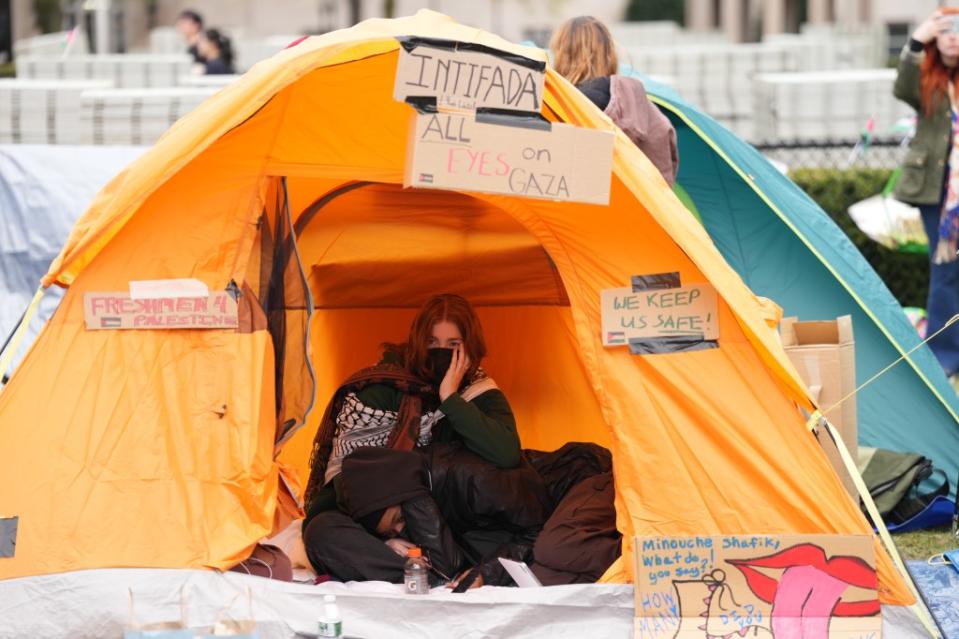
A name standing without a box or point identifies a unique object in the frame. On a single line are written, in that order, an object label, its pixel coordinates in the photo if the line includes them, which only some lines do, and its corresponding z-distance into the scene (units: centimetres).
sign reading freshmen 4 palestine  790
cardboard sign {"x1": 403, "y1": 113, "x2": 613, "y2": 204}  755
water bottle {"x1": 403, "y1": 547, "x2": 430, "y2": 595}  845
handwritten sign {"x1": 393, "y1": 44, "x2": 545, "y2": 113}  743
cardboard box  970
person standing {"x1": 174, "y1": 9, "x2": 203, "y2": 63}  2209
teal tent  1128
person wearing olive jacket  1287
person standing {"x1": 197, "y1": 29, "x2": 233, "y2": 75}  2155
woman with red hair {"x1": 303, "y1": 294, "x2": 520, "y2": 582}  889
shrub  1755
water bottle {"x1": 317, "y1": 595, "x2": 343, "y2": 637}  724
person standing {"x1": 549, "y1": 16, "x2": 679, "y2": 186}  1000
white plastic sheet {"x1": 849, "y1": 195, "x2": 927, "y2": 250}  1580
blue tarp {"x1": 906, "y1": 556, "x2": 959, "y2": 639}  851
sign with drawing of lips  769
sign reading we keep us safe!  799
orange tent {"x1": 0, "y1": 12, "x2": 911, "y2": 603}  772
